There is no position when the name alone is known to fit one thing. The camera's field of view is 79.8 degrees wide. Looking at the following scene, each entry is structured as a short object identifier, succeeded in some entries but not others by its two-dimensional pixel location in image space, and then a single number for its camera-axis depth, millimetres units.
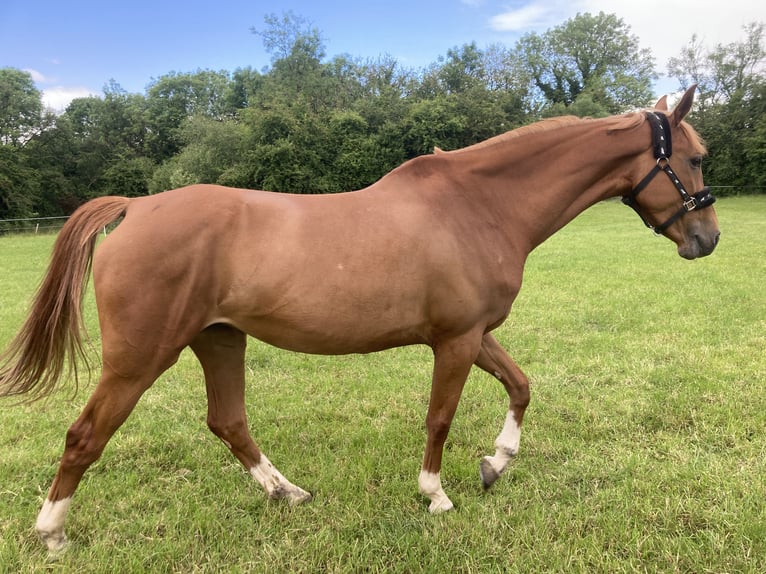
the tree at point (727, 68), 35875
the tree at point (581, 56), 44750
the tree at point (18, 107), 35969
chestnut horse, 2156
